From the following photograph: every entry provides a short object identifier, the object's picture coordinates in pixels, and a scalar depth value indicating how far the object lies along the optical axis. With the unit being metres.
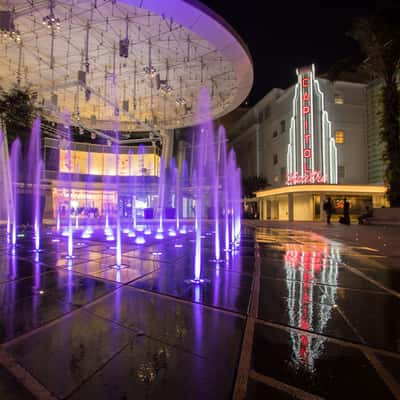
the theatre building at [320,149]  24.39
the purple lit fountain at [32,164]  16.08
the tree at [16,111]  13.22
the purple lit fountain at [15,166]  15.35
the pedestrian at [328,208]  16.81
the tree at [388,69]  15.91
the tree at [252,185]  31.59
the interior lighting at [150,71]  14.30
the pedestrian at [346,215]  16.44
